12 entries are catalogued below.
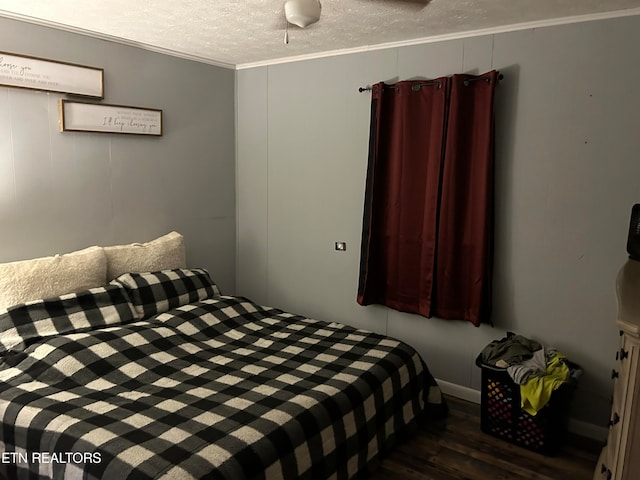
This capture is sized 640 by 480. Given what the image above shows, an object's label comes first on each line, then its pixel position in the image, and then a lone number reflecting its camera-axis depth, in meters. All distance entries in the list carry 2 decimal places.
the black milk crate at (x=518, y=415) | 2.62
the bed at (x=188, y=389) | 1.81
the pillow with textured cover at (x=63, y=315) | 2.46
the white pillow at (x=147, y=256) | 3.14
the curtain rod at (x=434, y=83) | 2.89
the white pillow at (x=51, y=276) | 2.61
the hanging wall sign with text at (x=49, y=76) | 2.78
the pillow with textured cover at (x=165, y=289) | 2.96
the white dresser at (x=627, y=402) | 1.42
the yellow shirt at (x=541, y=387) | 2.57
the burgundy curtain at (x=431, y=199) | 2.97
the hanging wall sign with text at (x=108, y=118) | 3.06
